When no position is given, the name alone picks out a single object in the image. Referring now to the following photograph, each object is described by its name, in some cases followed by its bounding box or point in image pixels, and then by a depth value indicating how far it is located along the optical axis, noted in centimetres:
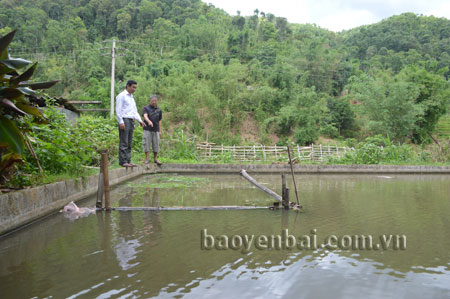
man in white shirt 647
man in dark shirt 779
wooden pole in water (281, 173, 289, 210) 502
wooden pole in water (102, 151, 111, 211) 475
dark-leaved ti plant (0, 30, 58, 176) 343
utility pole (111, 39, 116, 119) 1779
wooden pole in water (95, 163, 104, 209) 478
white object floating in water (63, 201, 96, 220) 453
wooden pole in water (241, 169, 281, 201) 560
